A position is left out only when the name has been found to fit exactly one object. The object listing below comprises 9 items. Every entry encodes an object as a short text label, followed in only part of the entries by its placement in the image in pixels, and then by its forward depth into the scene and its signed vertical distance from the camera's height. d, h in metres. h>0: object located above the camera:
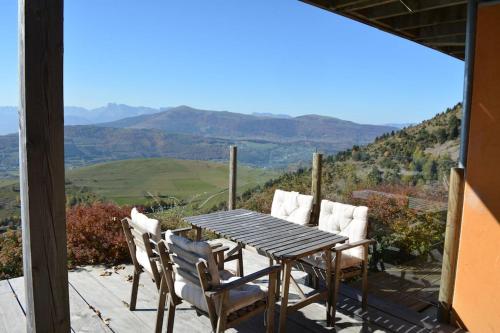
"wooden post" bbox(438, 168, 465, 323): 3.12 -0.86
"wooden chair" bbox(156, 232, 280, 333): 2.27 -1.04
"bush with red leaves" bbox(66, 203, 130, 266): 4.50 -1.36
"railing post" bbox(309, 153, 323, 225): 4.82 -0.53
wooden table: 2.78 -0.86
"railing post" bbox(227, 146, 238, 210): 5.59 -0.64
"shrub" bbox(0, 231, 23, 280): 4.13 -1.48
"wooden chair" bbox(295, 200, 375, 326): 3.10 -1.04
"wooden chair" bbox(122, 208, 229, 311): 2.78 -0.92
